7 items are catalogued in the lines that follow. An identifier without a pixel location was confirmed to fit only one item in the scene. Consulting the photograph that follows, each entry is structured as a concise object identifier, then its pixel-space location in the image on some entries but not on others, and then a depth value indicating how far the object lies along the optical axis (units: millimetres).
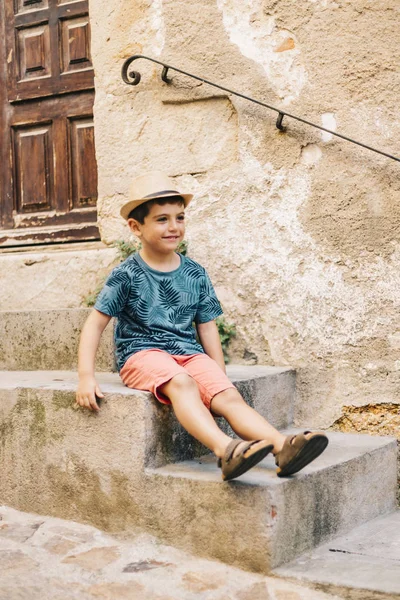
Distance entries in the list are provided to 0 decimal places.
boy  2824
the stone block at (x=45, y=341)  3732
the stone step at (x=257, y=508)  2562
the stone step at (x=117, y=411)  2883
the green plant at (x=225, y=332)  3877
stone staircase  2605
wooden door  4586
